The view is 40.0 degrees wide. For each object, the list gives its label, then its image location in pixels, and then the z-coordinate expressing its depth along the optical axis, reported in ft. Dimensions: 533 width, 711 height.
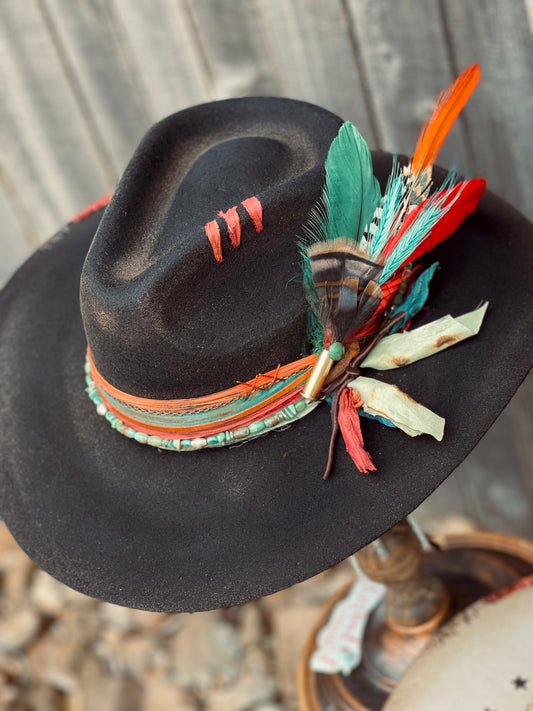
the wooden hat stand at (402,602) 4.33
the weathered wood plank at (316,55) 4.78
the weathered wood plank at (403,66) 4.56
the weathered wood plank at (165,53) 5.11
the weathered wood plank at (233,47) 4.98
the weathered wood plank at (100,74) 5.33
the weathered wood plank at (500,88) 4.30
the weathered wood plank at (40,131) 5.53
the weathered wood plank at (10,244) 6.44
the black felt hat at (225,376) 2.97
